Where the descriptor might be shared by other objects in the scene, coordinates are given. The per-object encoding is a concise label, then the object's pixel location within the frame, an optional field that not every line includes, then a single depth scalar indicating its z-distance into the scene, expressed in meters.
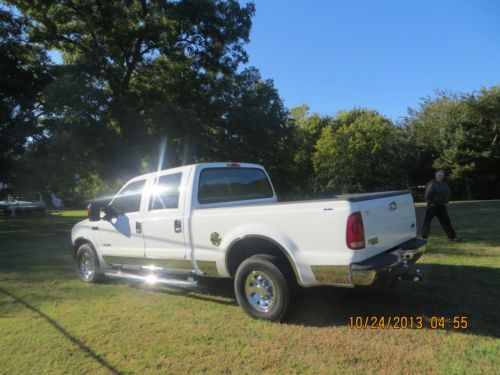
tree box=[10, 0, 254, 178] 16.70
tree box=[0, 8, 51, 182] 16.98
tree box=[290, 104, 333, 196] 46.38
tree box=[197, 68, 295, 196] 19.12
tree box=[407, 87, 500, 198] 31.56
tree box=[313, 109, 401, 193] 40.53
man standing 9.22
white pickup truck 4.08
